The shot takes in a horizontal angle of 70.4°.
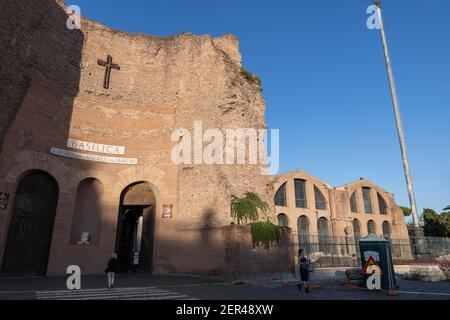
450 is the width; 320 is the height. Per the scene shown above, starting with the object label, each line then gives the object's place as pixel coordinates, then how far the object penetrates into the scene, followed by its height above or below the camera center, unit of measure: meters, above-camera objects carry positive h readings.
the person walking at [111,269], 9.50 -0.39
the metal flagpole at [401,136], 15.00 +6.18
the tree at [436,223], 36.31 +3.52
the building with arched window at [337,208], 33.09 +5.05
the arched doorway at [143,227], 15.46 +1.39
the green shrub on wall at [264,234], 12.59 +0.82
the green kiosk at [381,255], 9.59 +0.00
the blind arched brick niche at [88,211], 14.36 +1.99
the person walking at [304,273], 9.58 -0.52
